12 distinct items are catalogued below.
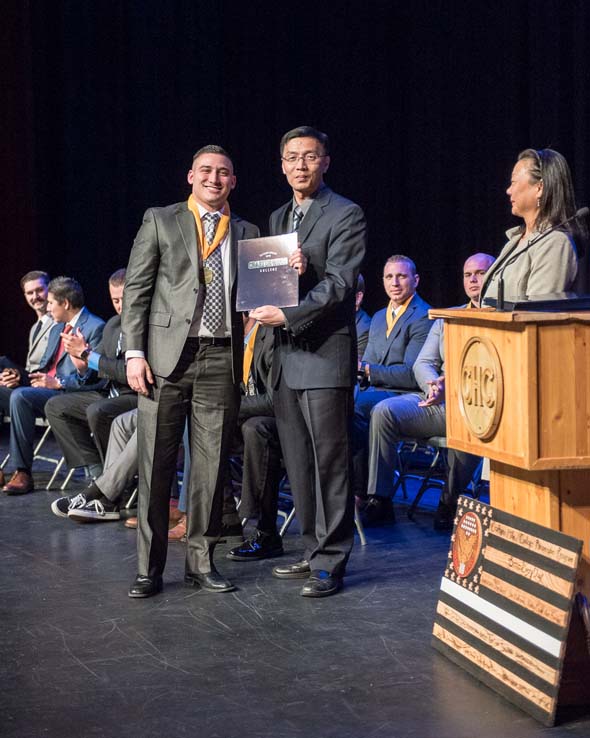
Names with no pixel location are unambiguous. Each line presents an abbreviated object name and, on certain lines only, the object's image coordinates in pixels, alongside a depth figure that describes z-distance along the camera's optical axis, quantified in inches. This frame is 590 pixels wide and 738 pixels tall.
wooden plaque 101.4
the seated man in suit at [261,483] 178.5
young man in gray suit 151.6
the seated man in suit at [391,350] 215.9
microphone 106.8
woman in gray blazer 118.6
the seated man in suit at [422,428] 200.5
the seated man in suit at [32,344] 263.7
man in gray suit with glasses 151.6
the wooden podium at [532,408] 102.7
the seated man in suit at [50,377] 246.1
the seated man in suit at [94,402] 226.2
